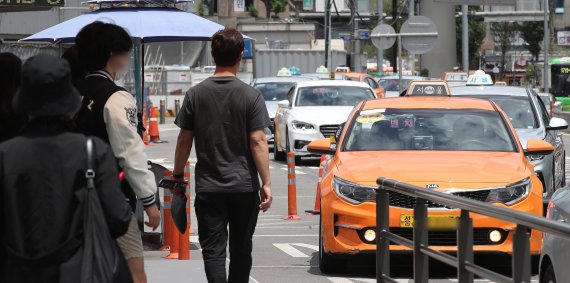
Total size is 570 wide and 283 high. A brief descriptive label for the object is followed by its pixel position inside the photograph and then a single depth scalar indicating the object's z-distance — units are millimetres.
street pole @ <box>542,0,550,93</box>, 74956
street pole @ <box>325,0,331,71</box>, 66475
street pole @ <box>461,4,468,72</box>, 64188
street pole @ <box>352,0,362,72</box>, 65456
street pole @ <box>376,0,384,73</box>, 64137
